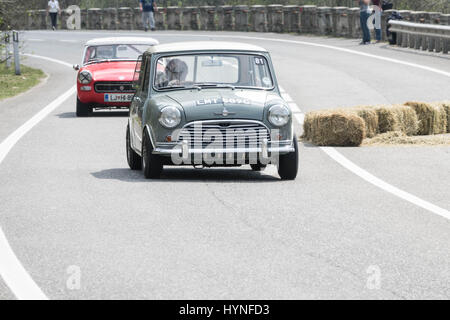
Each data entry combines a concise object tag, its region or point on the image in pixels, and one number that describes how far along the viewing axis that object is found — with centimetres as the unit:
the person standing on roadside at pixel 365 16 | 3744
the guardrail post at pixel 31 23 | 6992
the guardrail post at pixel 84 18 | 6555
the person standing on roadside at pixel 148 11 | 5341
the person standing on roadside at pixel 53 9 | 5962
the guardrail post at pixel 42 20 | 6925
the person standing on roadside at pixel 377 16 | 3800
